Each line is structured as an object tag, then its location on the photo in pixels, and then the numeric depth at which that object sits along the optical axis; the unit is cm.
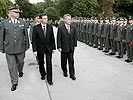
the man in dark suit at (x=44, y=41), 474
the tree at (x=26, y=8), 6838
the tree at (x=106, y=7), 4262
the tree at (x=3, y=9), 3052
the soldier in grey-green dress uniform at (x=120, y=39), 780
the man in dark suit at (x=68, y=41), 512
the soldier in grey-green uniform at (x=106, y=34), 905
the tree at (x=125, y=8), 2796
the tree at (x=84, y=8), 3036
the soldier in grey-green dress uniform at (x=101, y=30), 989
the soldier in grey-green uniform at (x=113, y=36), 841
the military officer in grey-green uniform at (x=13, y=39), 440
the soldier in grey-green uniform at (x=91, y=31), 1144
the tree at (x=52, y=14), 6656
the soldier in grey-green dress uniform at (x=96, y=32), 1073
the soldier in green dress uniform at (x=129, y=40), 705
